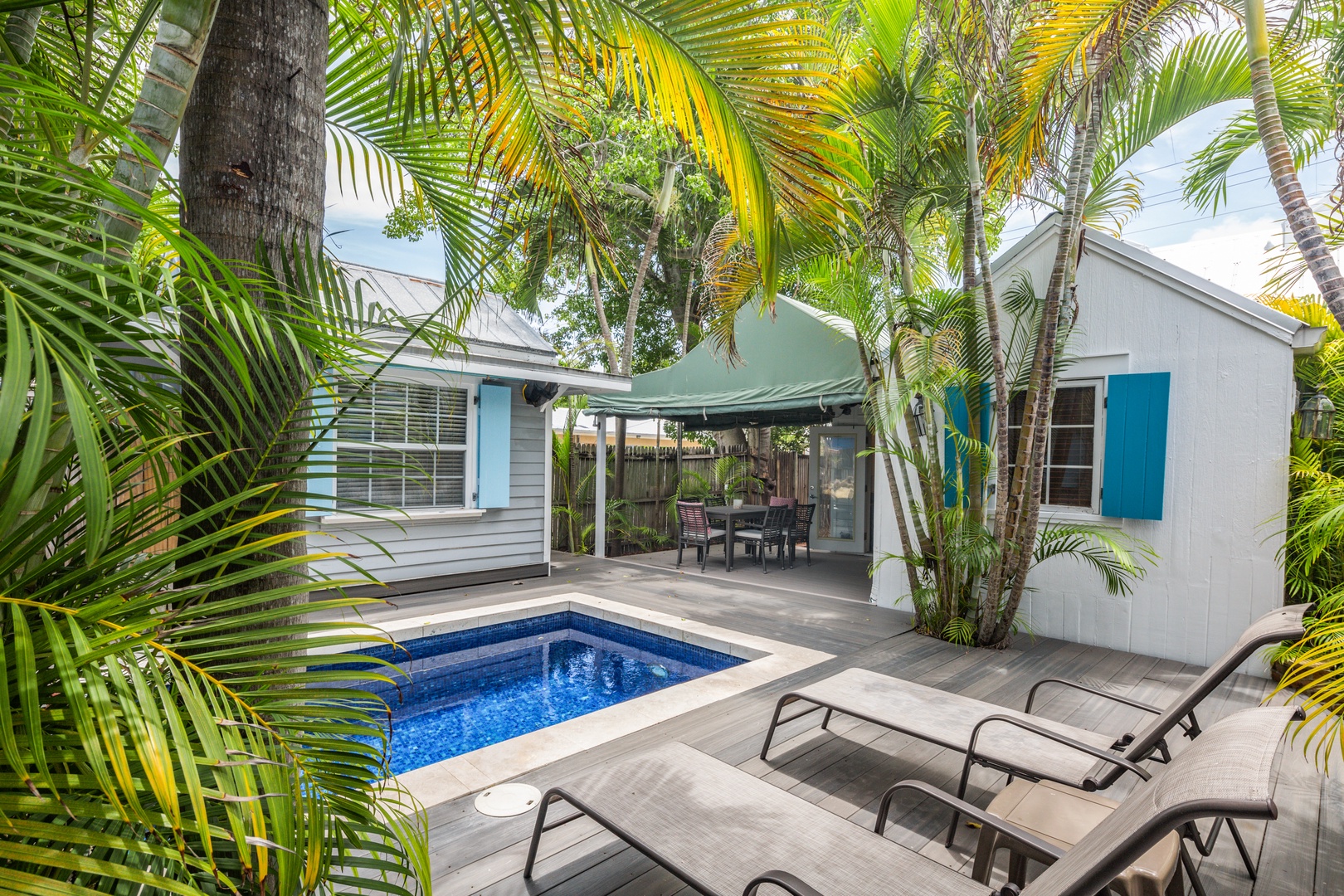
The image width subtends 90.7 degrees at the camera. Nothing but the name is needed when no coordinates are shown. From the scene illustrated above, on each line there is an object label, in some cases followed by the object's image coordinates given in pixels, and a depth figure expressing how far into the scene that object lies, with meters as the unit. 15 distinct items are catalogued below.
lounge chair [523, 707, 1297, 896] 1.34
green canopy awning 7.42
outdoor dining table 9.11
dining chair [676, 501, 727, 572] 9.11
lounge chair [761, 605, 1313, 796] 2.49
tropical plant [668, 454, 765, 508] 11.83
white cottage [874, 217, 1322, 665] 4.83
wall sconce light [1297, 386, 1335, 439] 4.56
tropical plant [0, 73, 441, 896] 0.72
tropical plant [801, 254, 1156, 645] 5.18
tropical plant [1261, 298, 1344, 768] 4.20
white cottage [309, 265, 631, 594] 7.18
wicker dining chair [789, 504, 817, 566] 9.68
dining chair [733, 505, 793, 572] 9.16
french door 10.71
